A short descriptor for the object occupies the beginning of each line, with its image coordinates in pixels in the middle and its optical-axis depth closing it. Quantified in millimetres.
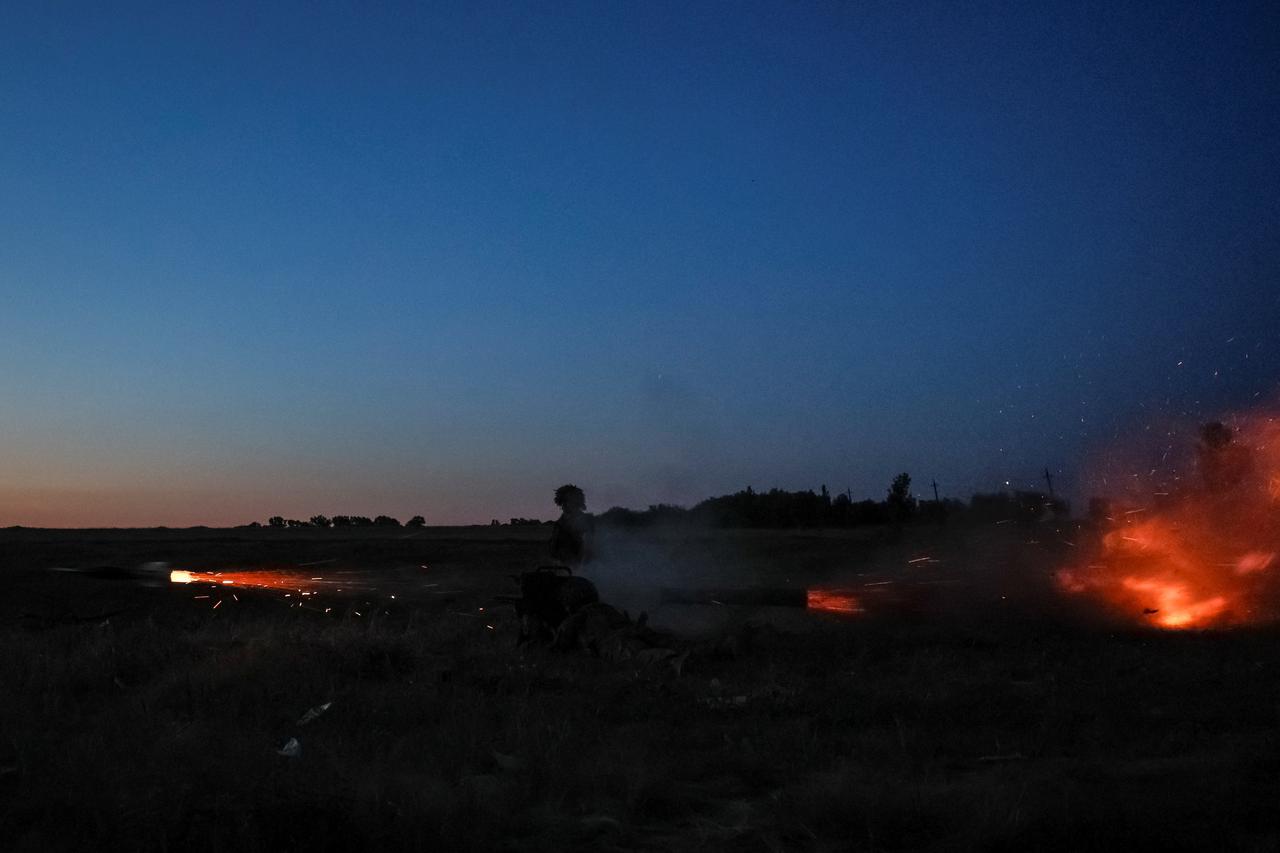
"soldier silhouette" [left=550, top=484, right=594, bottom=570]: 18594
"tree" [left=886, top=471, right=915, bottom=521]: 53531
